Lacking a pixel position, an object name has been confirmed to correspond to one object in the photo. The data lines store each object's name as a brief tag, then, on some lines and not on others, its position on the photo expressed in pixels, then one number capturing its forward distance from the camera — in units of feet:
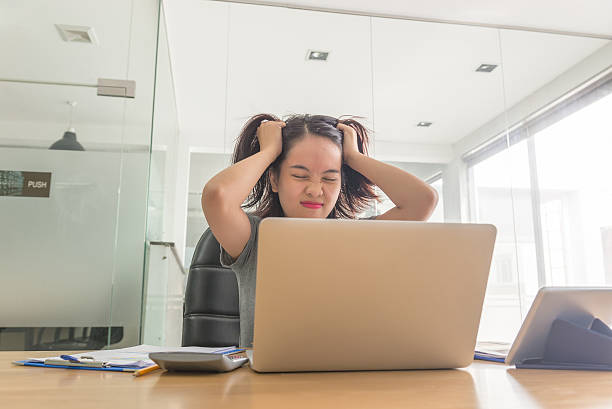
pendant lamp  6.95
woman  3.86
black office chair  4.59
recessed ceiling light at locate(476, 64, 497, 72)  10.69
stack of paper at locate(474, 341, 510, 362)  2.60
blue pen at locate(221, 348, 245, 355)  2.43
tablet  2.18
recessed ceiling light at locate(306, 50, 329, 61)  10.09
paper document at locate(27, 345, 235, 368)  2.14
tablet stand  2.26
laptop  1.87
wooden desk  1.40
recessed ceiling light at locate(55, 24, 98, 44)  7.49
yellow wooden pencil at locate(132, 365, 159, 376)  1.92
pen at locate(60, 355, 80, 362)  2.22
